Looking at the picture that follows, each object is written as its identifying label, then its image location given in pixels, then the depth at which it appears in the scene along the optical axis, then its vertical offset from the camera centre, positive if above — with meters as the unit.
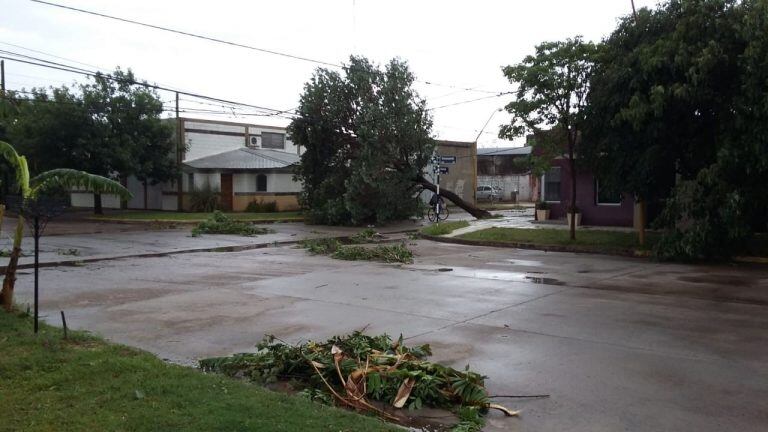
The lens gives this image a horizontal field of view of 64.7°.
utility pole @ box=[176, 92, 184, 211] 38.56 +2.65
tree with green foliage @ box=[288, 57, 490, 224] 28.86 +2.79
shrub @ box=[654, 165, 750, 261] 14.36 -0.61
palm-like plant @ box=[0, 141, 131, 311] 8.36 +0.23
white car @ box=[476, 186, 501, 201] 55.57 +0.48
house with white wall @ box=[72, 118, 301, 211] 38.69 +1.62
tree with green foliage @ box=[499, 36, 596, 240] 18.19 +3.39
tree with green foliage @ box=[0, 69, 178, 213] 32.56 +3.94
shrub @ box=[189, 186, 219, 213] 38.03 -0.04
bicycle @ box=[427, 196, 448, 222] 29.99 -0.65
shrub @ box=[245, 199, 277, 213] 38.62 -0.50
